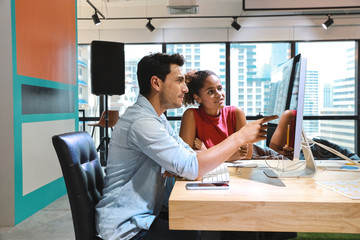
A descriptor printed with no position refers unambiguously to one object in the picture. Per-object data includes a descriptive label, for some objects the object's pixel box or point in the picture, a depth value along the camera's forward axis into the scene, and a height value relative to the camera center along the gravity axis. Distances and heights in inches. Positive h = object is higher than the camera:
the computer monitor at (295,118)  44.2 -1.6
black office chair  44.6 -11.0
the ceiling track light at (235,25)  234.7 +62.2
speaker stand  191.6 -29.1
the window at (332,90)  258.5 +14.1
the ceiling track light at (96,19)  214.0 +61.7
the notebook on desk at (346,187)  39.7 -11.4
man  45.5 -9.3
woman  87.0 -2.4
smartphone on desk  43.2 -11.1
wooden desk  36.3 -12.4
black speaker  177.2 +23.7
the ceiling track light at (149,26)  233.8 +61.5
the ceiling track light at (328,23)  225.0 +60.9
